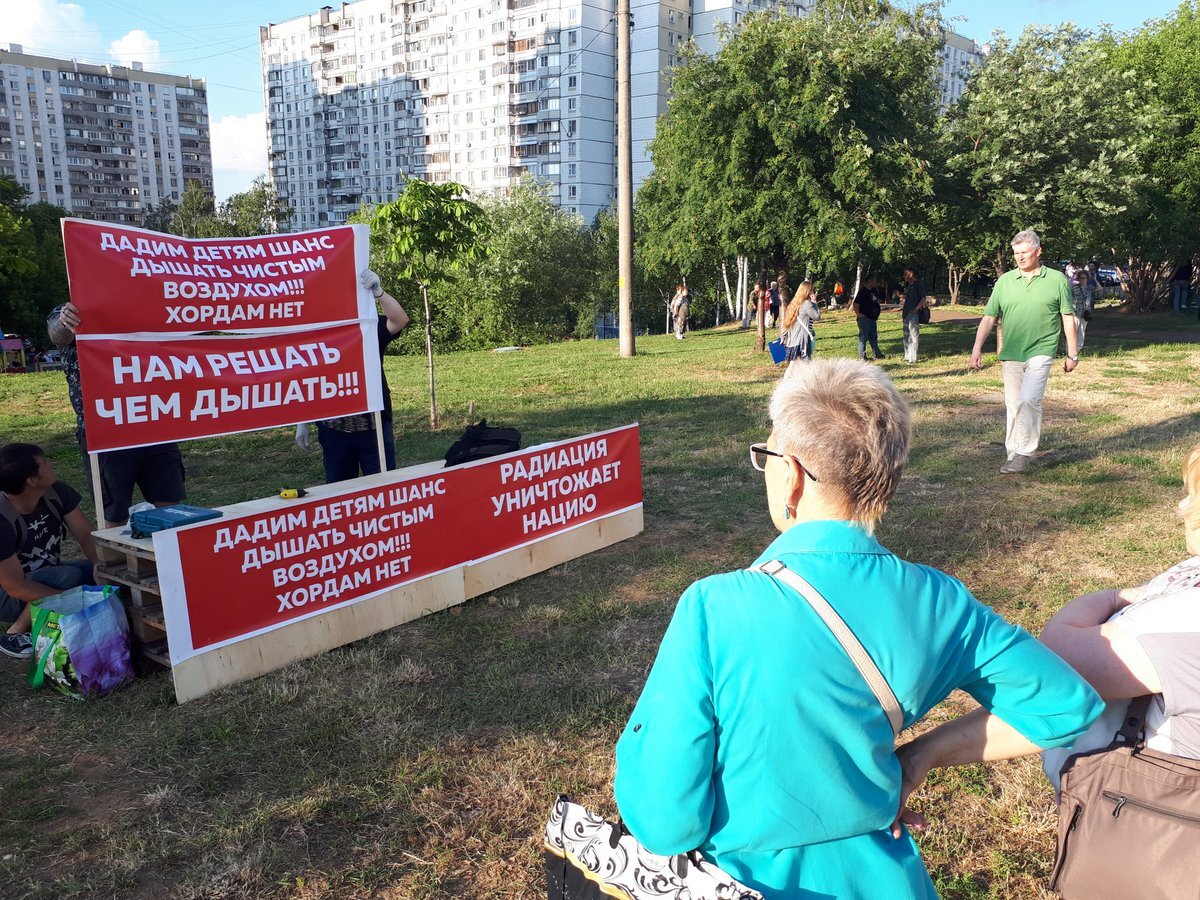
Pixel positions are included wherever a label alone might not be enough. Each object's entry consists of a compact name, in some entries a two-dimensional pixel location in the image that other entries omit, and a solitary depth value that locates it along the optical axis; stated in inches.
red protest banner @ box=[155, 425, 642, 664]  168.1
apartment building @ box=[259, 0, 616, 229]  3479.3
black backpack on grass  231.5
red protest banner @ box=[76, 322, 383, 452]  193.6
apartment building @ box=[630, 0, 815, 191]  3403.1
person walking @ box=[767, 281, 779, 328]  1245.1
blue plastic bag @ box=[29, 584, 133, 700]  167.5
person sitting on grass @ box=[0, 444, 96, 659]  181.9
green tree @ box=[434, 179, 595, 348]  1546.5
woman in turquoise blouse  52.0
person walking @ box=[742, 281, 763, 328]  1436.0
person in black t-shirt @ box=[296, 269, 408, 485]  246.5
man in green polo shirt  295.1
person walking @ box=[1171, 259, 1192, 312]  1149.7
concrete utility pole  760.3
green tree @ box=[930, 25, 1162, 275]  772.0
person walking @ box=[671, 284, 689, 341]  1119.6
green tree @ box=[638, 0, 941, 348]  687.7
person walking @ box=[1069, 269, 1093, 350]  949.3
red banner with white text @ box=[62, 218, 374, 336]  194.4
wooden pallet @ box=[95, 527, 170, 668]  172.6
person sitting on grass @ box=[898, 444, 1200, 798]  62.5
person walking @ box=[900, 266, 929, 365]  694.5
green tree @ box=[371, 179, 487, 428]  426.3
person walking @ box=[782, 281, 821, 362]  550.6
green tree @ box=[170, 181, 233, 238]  3107.5
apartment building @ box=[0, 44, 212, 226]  4990.2
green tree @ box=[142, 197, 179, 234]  3817.4
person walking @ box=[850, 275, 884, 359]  701.9
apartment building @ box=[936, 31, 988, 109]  4707.2
